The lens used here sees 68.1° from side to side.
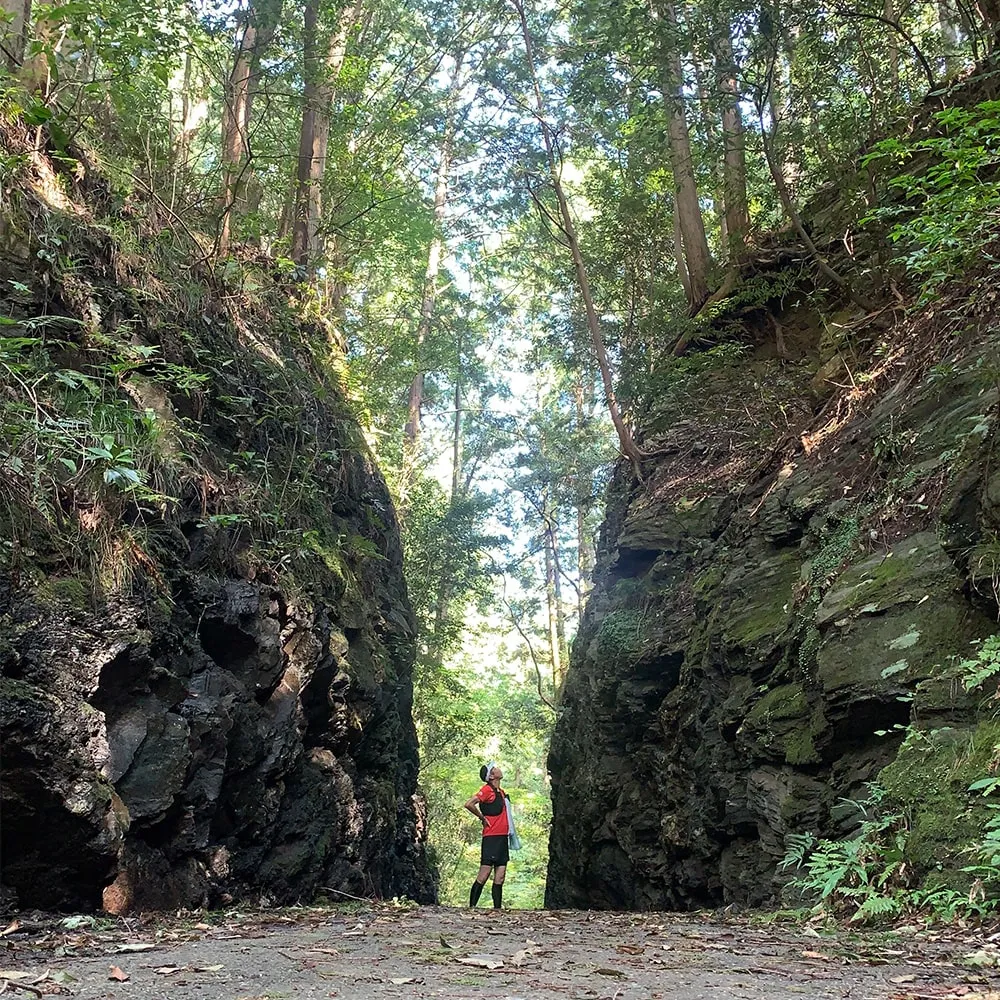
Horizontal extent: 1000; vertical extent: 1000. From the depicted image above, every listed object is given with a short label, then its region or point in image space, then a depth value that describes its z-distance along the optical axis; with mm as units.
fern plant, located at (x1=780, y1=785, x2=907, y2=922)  4289
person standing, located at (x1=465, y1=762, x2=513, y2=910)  9117
